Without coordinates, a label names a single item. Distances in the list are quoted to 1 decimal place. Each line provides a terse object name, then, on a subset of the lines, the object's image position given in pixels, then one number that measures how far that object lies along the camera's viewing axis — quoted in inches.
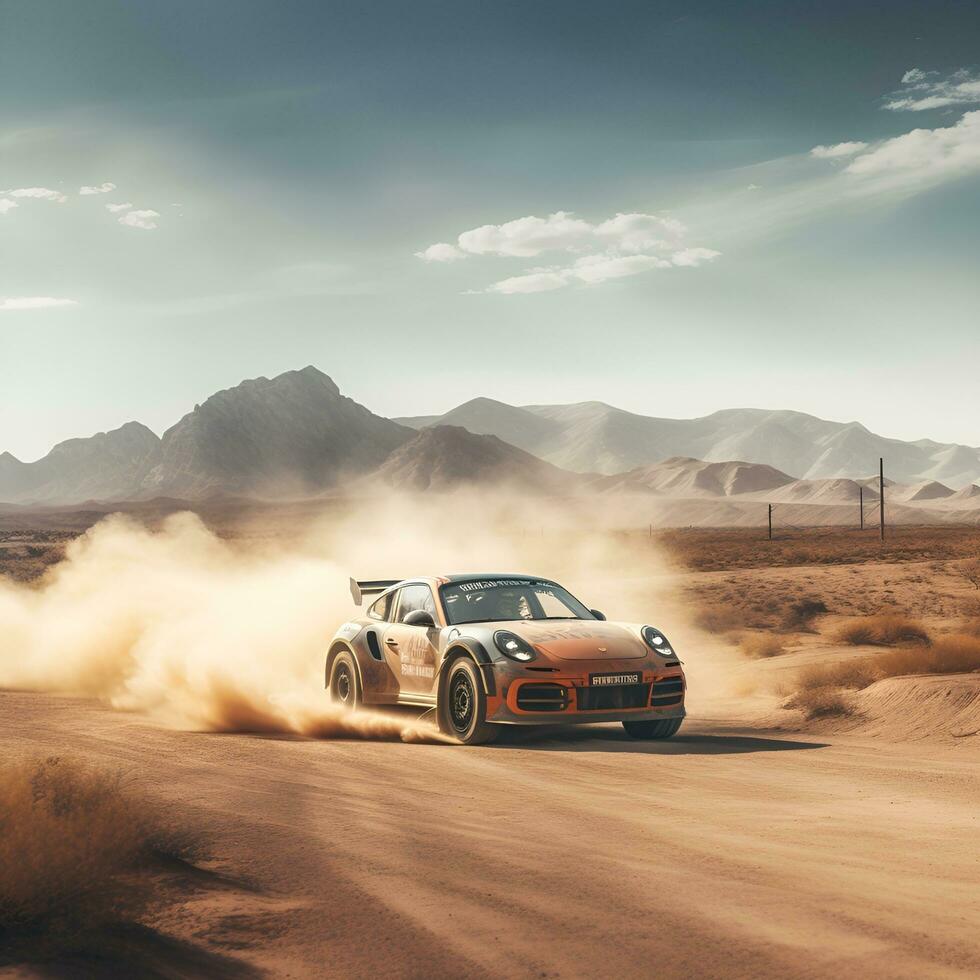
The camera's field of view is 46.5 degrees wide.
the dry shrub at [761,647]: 873.5
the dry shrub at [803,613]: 1142.3
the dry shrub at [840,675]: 587.2
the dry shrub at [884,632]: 901.8
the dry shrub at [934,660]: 604.4
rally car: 417.7
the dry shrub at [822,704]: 526.9
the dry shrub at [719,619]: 1109.7
